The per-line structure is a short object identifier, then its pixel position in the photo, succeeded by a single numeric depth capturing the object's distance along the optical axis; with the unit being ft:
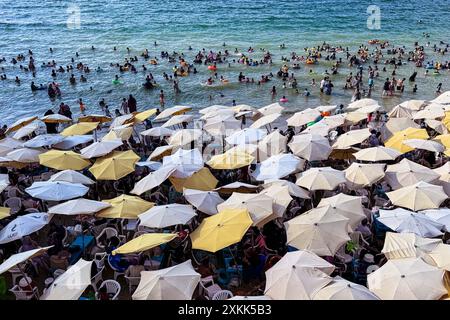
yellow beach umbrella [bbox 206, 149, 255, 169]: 40.16
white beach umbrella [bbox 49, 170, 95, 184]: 38.86
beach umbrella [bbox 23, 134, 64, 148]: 48.19
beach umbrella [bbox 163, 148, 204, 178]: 38.78
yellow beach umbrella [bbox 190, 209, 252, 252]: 28.02
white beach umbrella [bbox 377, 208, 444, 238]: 28.55
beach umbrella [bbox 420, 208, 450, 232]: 29.53
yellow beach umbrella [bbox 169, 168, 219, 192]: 38.04
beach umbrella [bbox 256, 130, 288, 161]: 44.34
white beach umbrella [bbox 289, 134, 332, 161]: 41.78
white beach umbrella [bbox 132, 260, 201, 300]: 23.94
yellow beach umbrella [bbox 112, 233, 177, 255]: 27.71
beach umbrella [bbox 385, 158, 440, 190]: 36.04
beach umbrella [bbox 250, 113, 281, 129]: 53.11
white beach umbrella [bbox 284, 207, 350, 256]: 27.63
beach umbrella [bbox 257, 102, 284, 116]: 58.34
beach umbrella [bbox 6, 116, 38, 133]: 57.98
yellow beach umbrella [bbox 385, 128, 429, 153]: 43.16
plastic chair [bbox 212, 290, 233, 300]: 27.14
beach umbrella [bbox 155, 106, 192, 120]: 60.13
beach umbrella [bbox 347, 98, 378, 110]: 56.90
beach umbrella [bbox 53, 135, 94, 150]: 50.21
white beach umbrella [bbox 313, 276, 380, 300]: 21.02
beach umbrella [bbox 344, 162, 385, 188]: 36.09
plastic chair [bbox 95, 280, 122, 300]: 28.81
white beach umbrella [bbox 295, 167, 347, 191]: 35.50
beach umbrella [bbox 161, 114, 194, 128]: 55.39
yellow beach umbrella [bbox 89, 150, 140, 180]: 40.16
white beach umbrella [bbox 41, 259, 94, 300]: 23.70
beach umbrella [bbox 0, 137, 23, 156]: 48.08
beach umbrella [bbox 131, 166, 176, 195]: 37.42
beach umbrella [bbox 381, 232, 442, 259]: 26.11
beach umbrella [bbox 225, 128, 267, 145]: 46.65
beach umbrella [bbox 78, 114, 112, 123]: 60.44
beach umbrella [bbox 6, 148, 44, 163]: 44.57
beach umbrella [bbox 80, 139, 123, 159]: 44.19
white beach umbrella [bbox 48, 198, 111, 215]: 32.73
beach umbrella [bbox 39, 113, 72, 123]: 59.16
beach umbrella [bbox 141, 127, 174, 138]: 50.90
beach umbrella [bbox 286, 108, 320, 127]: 53.26
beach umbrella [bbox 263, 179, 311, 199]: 34.68
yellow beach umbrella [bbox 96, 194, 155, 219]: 32.76
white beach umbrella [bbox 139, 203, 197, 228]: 30.91
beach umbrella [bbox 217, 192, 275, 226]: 30.81
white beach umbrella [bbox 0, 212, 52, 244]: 30.60
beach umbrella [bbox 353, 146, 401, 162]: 39.55
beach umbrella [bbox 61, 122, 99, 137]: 53.11
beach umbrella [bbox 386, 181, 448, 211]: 32.14
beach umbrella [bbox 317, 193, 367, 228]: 30.58
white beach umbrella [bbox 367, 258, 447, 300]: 22.00
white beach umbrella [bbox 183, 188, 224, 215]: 33.71
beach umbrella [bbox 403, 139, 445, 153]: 40.66
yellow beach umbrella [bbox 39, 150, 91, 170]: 42.50
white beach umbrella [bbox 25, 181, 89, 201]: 35.53
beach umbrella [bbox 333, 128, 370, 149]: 44.04
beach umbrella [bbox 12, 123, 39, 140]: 53.01
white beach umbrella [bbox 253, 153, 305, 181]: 38.32
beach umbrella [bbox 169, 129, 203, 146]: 47.57
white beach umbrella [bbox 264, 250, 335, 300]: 22.99
